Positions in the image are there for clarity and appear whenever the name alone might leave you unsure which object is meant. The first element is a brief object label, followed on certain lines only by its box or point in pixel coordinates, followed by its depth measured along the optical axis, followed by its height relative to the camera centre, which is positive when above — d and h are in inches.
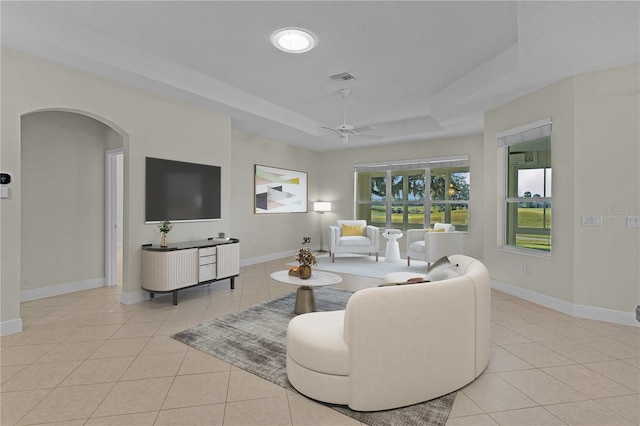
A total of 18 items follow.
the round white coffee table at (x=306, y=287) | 136.1 -33.1
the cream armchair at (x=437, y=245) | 236.8 -24.6
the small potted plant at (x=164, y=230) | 160.4 -8.8
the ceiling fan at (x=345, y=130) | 185.2 +47.0
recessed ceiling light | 124.0 +67.4
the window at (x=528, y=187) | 164.9 +13.1
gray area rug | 74.8 -45.0
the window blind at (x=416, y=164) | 277.6 +43.5
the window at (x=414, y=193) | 282.8 +17.6
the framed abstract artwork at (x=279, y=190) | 273.7 +19.4
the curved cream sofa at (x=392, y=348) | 73.7 -32.0
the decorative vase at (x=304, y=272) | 137.6 -25.2
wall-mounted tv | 165.9 +11.4
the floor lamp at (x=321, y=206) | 328.8 +5.9
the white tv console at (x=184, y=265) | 153.2 -26.1
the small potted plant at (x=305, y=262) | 138.0 -21.2
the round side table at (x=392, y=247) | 273.7 -29.6
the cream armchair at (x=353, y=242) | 274.7 -25.2
